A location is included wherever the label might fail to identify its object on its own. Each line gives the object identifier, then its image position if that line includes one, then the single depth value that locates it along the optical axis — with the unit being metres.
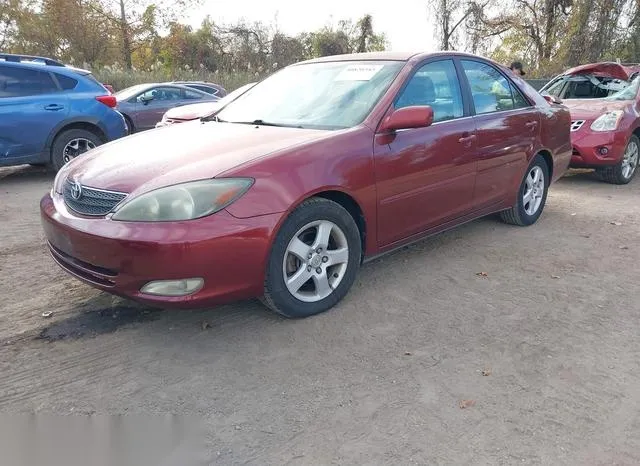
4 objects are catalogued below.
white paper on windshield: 4.01
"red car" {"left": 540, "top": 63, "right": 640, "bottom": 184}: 7.29
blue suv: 7.15
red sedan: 2.90
